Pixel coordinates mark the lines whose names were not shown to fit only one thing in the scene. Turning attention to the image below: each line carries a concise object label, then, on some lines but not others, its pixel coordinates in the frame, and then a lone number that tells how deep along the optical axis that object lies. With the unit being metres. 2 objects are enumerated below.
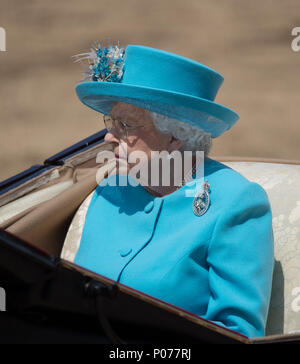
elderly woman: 12.84
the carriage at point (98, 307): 12.50
